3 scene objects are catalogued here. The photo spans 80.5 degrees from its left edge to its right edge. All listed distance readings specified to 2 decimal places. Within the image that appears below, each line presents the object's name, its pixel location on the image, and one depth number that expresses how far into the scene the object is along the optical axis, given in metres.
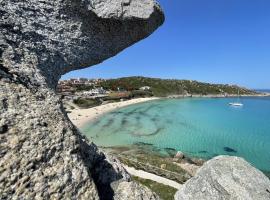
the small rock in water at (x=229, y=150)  26.17
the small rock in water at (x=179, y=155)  21.46
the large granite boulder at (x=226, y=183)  6.05
